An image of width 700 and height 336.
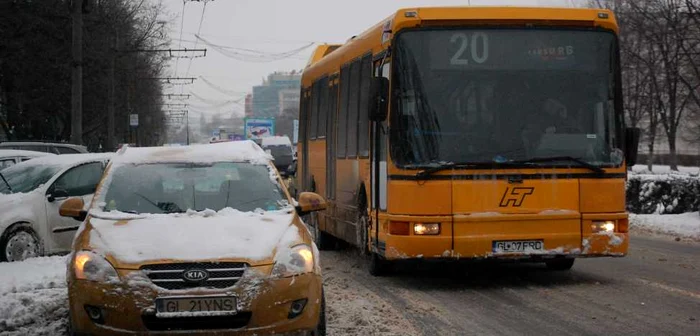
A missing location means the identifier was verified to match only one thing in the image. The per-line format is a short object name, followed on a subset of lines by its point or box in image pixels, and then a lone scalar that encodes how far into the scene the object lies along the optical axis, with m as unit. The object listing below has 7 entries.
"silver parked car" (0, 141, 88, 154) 27.34
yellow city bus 10.41
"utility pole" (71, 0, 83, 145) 24.22
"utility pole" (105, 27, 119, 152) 43.27
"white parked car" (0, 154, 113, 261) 13.45
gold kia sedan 6.44
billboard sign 90.06
